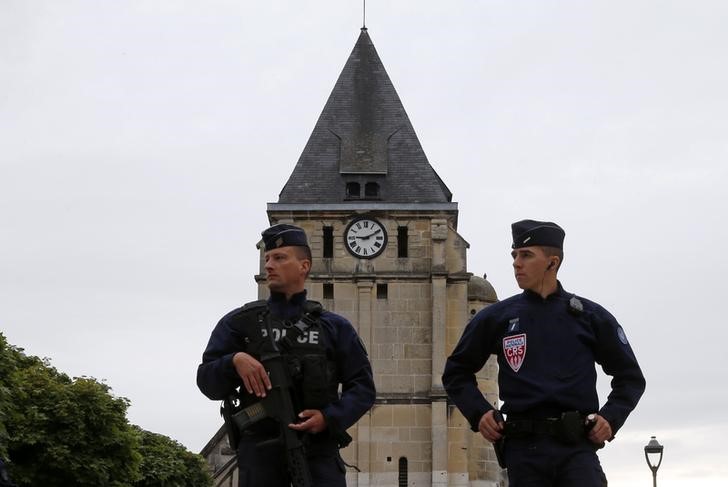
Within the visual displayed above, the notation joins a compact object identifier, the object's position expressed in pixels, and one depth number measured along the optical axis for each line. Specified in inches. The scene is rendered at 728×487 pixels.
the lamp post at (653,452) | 1104.2
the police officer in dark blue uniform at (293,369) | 417.7
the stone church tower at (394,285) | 2338.8
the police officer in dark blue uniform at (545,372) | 415.5
